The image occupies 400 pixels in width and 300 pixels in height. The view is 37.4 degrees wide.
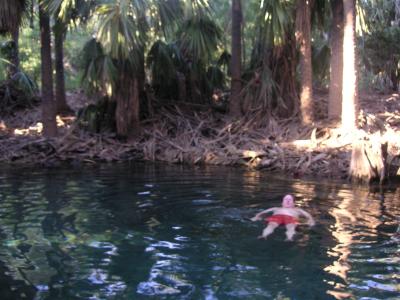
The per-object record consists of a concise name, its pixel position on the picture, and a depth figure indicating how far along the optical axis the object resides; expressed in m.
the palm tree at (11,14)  16.68
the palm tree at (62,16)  16.08
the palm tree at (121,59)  15.55
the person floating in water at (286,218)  9.20
